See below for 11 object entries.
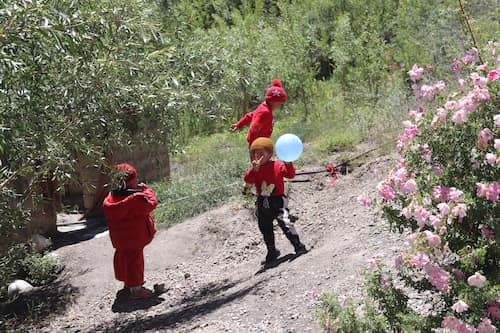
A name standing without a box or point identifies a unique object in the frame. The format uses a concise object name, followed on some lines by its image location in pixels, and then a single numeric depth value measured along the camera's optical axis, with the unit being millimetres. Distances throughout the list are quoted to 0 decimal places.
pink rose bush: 2713
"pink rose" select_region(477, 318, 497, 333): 2666
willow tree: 3641
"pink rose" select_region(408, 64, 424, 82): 3191
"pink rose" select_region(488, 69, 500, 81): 2920
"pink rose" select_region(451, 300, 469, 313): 2611
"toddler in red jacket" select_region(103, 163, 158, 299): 6164
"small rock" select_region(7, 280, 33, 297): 7131
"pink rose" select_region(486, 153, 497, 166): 2706
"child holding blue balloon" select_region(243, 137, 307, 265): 6184
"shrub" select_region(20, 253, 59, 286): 7551
